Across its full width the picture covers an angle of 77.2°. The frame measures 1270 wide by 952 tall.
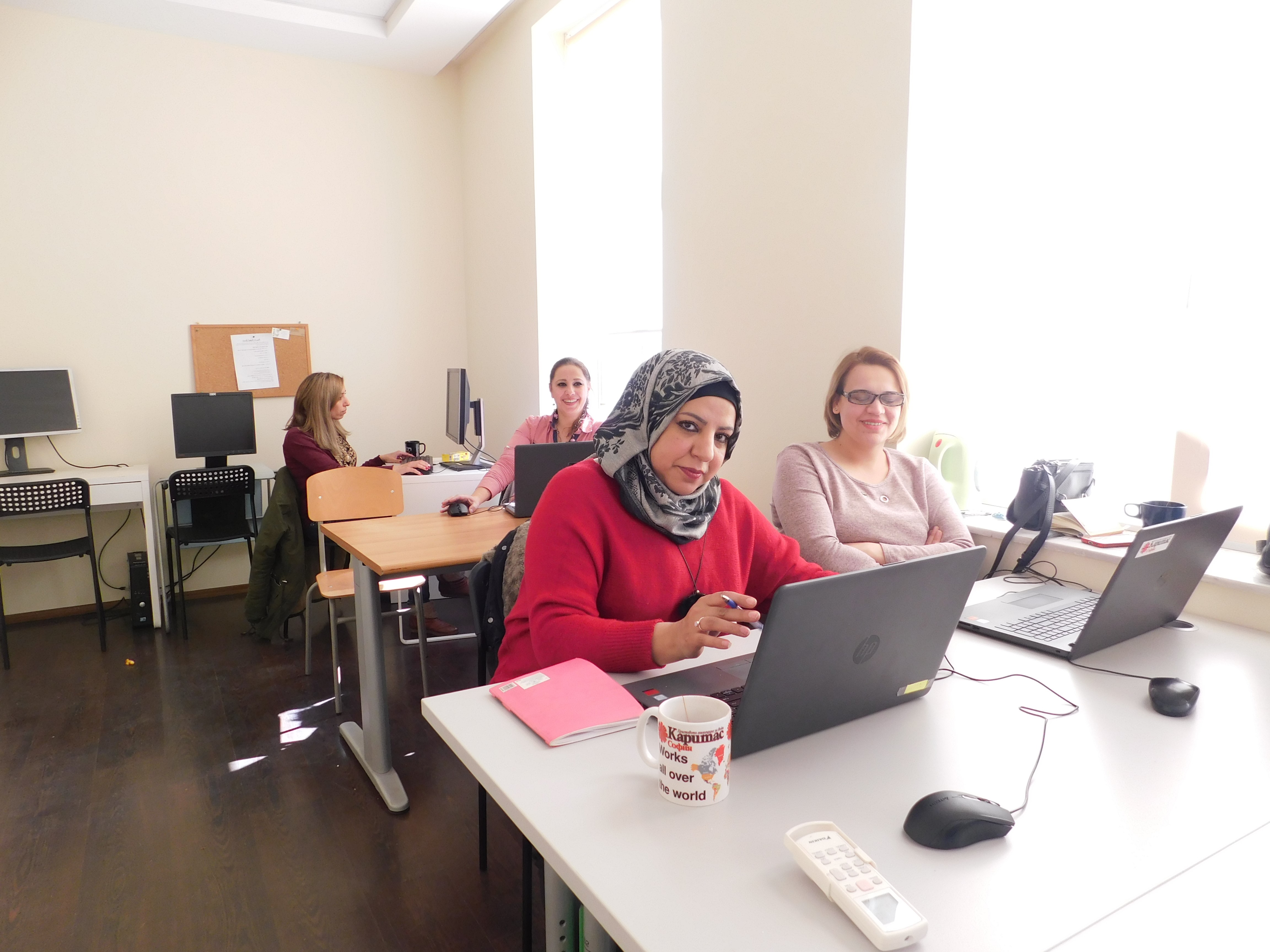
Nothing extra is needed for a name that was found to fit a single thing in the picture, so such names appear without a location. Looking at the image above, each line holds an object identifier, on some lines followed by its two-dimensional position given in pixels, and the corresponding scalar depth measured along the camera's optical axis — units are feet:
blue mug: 6.13
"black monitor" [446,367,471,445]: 13.71
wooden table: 7.61
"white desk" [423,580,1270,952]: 2.46
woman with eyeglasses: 6.86
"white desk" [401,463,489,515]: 12.77
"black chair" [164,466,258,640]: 12.87
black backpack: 6.75
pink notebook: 3.56
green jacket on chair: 12.03
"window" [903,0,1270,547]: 6.23
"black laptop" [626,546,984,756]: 3.15
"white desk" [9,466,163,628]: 12.88
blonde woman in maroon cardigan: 12.37
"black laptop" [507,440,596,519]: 8.77
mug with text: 2.95
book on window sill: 6.71
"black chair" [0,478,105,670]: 11.60
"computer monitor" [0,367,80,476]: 12.98
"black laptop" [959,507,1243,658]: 4.49
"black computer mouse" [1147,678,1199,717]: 3.97
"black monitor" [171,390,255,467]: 13.97
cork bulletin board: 14.87
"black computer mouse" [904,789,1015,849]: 2.78
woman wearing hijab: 4.62
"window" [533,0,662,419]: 12.32
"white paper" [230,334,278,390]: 15.23
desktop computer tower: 13.20
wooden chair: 10.30
